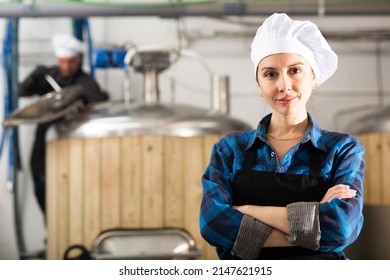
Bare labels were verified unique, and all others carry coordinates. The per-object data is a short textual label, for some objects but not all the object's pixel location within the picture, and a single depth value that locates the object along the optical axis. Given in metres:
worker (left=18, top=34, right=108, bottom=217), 5.49
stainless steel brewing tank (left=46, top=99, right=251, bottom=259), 4.41
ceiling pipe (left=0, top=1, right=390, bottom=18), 4.18
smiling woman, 2.54
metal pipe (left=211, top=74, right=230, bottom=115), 4.71
